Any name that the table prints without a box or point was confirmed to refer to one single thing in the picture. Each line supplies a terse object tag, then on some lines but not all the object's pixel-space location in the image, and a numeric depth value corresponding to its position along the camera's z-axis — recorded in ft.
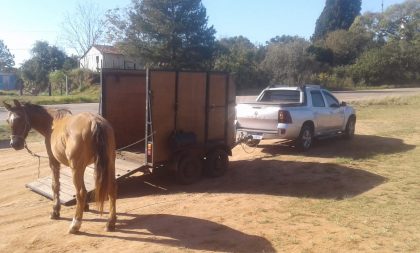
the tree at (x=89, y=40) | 181.06
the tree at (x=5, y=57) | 302.66
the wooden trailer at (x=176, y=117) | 26.25
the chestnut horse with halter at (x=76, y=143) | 19.01
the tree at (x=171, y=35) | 138.82
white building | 182.75
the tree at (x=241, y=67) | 143.95
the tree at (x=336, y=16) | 237.86
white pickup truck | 37.09
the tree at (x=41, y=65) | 171.73
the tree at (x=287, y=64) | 149.89
